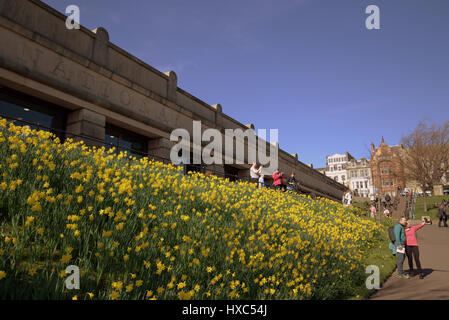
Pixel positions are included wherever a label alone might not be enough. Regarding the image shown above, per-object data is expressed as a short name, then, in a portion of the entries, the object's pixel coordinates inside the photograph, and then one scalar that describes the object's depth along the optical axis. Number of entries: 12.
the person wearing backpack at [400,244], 8.79
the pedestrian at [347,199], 23.62
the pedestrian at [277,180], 17.39
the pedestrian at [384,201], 34.65
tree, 37.00
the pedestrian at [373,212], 26.59
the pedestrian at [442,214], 21.20
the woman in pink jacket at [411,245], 9.16
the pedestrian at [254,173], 15.95
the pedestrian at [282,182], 17.42
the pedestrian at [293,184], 21.55
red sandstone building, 67.04
